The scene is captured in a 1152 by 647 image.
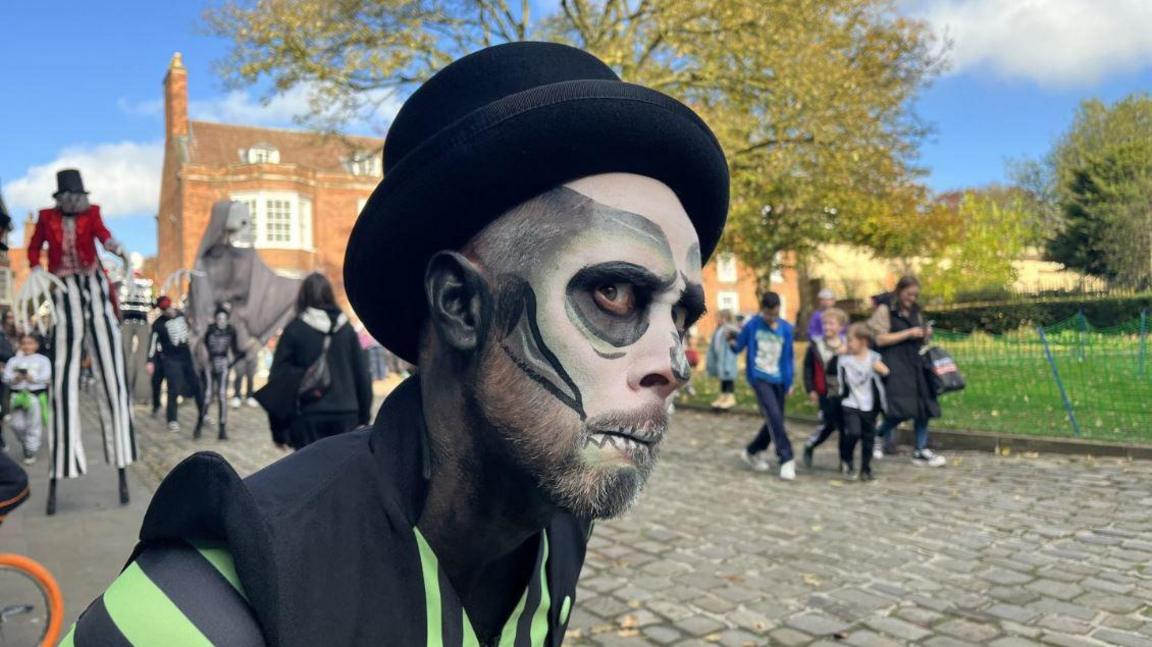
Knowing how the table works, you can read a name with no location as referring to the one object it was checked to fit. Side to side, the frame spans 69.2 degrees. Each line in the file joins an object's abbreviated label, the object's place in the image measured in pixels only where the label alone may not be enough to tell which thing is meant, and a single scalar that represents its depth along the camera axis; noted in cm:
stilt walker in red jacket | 614
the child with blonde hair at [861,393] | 834
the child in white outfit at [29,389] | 912
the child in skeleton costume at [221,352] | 1173
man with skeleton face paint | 120
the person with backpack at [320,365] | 627
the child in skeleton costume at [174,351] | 1332
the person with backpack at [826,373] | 868
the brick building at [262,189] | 3706
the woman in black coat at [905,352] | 889
